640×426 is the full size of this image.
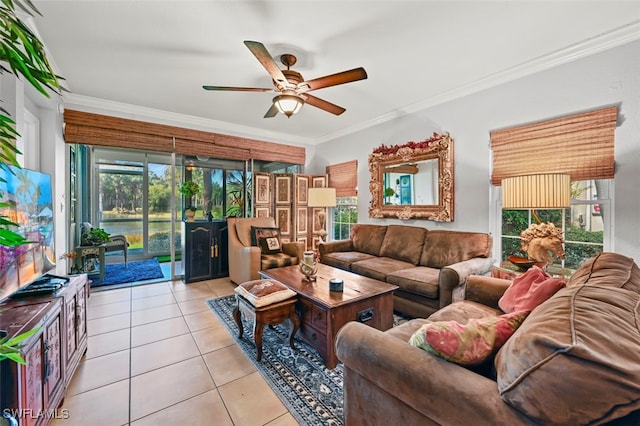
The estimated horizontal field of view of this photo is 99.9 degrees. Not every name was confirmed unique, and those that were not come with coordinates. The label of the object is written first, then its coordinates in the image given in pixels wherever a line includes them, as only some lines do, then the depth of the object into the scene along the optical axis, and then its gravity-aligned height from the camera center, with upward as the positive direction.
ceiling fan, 2.06 +1.12
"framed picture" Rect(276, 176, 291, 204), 5.06 +0.43
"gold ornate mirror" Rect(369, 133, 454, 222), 3.47 +0.45
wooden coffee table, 1.99 -0.76
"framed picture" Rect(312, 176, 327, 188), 5.29 +0.58
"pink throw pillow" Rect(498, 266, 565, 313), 1.29 -0.44
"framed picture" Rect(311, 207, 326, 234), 5.38 -0.15
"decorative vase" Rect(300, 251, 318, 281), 2.57 -0.53
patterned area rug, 1.60 -1.17
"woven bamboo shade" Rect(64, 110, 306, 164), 3.57 +1.14
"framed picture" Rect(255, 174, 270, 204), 4.83 +0.41
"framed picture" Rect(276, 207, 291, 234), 5.08 -0.14
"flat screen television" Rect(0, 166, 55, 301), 1.45 -0.09
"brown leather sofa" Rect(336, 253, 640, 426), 0.63 -0.47
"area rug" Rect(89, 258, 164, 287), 4.22 -1.06
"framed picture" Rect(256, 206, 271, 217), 4.88 +0.01
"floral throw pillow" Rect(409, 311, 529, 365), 0.97 -0.47
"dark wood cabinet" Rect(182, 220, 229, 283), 4.14 -0.61
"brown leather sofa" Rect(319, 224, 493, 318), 2.61 -0.60
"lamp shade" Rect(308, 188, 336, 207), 4.48 +0.24
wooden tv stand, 1.12 -0.73
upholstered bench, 2.07 -0.74
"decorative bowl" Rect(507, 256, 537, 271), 2.31 -0.45
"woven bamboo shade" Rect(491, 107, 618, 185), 2.31 +0.61
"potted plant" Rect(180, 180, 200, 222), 4.21 +0.32
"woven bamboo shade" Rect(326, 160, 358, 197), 4.83 +0.63
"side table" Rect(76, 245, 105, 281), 3.96 -0.62
